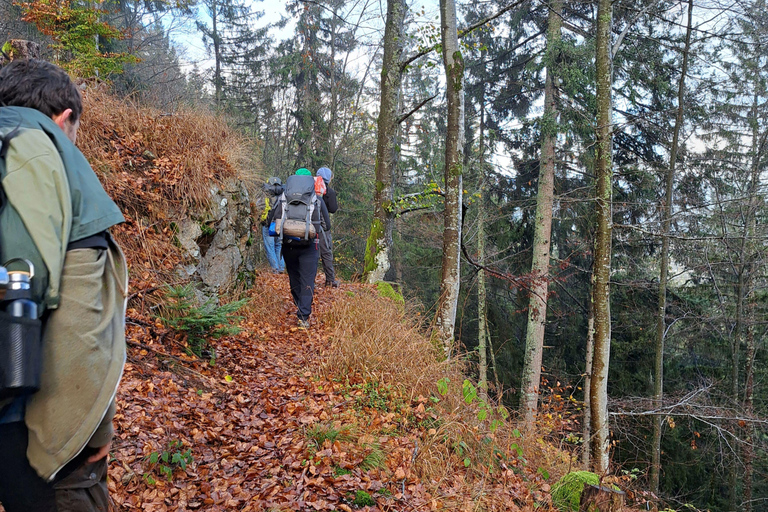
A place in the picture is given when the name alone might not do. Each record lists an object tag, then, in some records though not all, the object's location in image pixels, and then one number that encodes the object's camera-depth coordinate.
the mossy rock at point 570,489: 4.30
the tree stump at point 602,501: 4.21
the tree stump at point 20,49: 5.83
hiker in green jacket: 1.31
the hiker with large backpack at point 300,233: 6.28
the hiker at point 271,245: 10.23
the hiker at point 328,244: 7.59
